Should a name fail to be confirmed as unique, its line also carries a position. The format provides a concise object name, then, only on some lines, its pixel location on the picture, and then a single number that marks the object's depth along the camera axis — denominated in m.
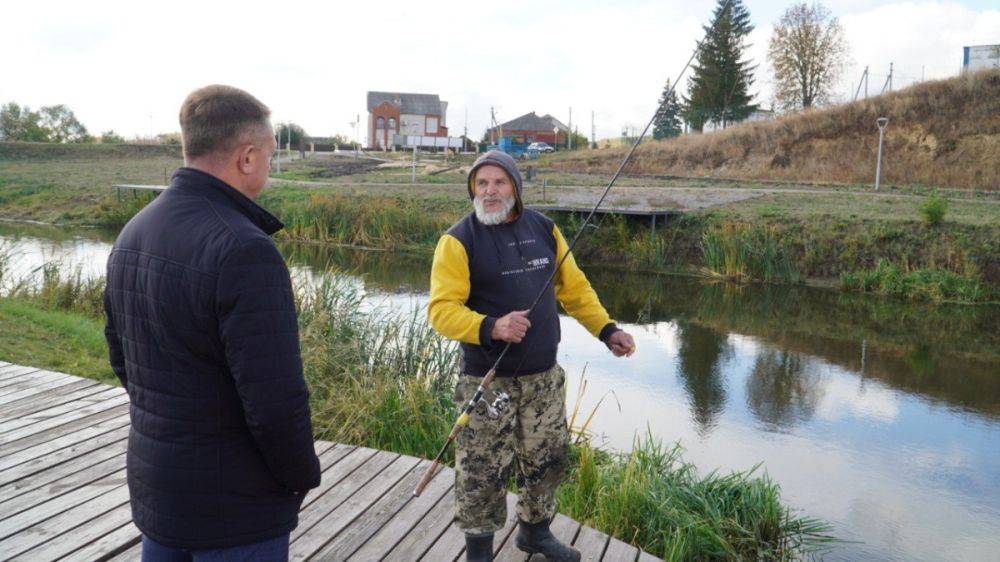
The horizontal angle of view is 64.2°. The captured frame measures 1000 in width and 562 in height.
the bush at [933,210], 14.60
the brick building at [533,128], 61.19
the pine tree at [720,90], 38.28
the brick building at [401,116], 59.19
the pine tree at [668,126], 38.94
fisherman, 2.86
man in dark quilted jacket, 1.65
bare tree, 37.69
